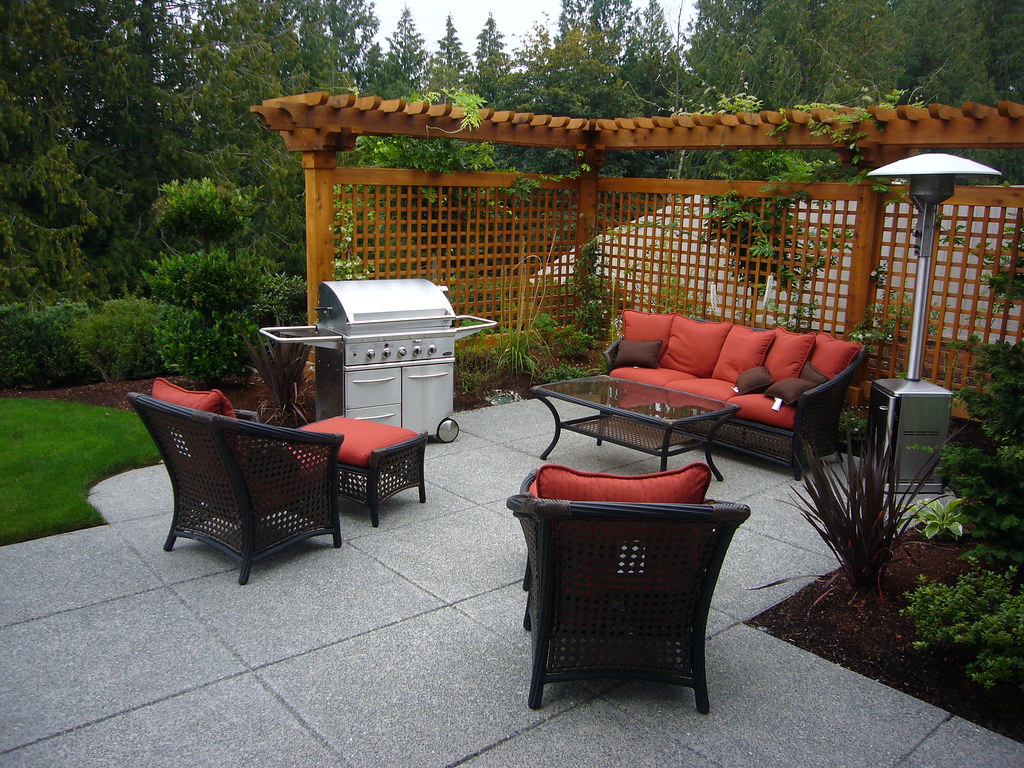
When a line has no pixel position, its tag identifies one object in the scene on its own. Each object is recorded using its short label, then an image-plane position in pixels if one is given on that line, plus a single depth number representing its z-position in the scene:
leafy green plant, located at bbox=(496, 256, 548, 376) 7.61
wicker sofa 5.40
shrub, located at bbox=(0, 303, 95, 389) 7.10
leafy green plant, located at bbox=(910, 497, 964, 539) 4.07
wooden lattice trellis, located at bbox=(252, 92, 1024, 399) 6.06
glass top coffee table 5.04
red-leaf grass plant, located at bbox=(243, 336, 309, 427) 6.01
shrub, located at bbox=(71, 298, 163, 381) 7.14
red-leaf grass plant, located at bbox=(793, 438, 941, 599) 3.44
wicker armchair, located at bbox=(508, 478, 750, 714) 2.61
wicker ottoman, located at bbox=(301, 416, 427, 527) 4.38
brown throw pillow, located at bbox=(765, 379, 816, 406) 5.39
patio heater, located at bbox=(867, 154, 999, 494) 5.02
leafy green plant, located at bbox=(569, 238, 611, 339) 8.52
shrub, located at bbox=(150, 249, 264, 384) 6.47
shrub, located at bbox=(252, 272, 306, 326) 8.03
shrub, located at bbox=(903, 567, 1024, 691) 2.76
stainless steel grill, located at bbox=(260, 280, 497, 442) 5.55
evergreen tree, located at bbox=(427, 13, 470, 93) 27.78
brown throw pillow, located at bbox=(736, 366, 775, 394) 5.65
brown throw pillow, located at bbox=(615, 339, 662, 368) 6.41
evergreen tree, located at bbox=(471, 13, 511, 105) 24.77
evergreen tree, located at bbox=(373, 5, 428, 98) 30.28
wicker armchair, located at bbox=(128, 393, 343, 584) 3.55
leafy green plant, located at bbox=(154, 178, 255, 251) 6.48
